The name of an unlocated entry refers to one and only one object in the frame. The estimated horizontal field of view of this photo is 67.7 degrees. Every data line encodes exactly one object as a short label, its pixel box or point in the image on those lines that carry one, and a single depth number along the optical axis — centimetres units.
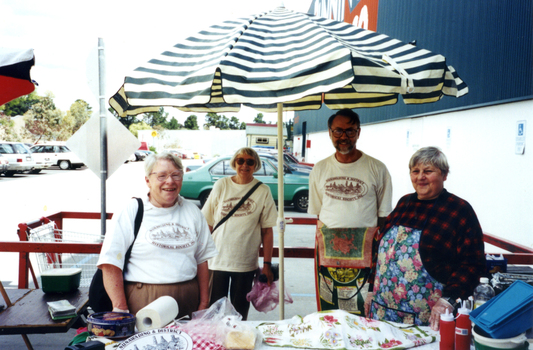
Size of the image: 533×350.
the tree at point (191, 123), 10906
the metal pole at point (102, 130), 441
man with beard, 308
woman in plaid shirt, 234
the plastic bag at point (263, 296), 350
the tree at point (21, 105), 5681
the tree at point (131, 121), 8437
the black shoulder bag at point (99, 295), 261
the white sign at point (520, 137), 603
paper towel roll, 218
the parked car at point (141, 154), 4409
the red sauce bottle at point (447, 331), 197
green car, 1157
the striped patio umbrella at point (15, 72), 309
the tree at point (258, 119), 11538
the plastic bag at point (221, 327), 207
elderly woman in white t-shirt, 245
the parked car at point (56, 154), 2994
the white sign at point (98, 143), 457
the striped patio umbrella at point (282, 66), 223
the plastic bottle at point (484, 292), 223
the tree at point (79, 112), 5900
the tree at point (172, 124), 10600
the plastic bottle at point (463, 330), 195
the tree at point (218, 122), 11319
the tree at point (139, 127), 6996
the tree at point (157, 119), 10698
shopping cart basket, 408
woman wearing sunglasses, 347
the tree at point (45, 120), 5206
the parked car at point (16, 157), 2442
